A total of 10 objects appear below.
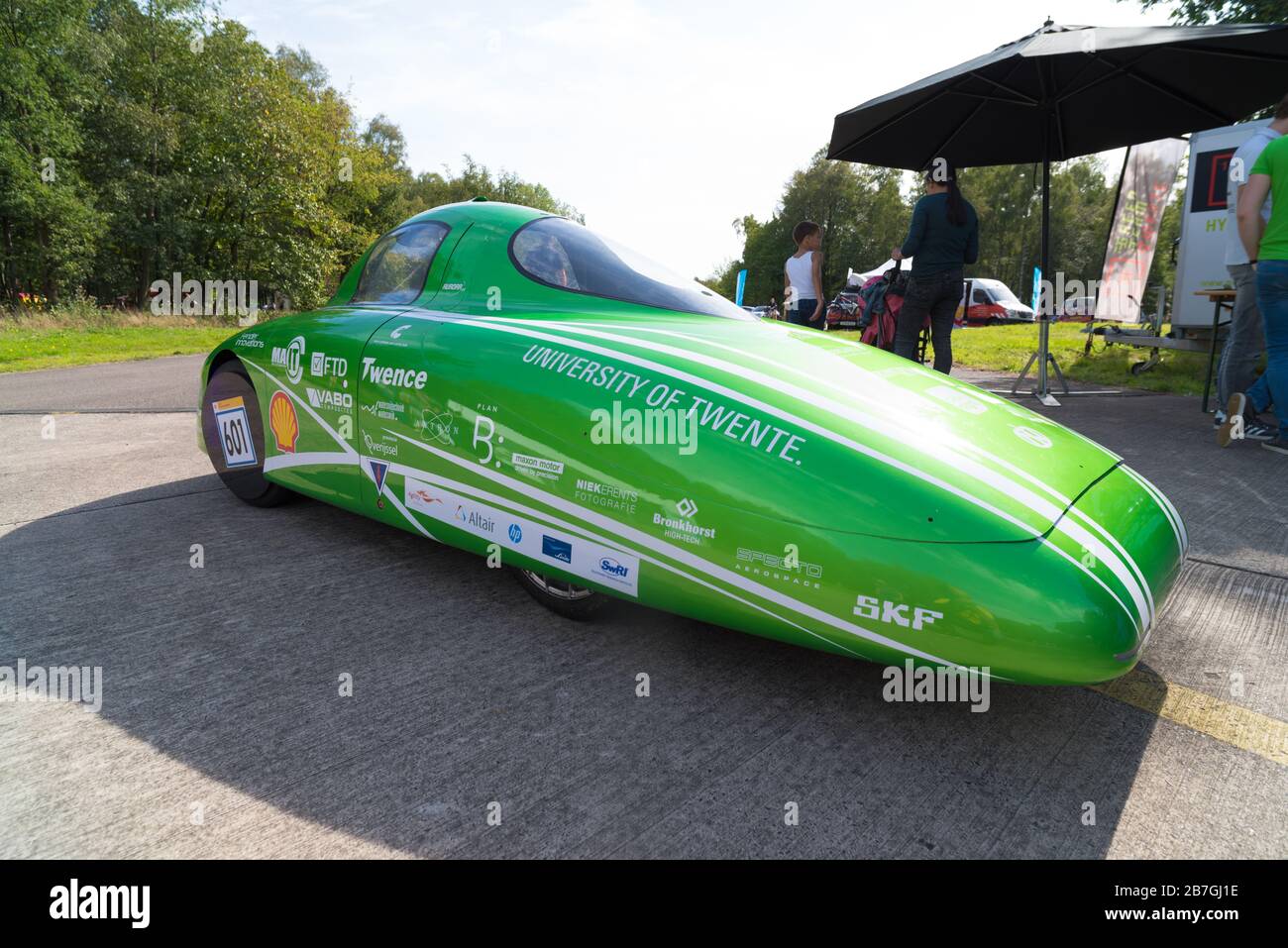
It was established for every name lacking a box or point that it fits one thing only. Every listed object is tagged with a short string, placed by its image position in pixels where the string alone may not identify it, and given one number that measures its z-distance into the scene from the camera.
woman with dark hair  5.11
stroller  6.88
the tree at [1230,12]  10.13
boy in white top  6.12
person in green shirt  4.05
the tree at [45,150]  21.45
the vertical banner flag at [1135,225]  10.55
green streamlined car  1.57
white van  27.42
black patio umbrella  5.14
